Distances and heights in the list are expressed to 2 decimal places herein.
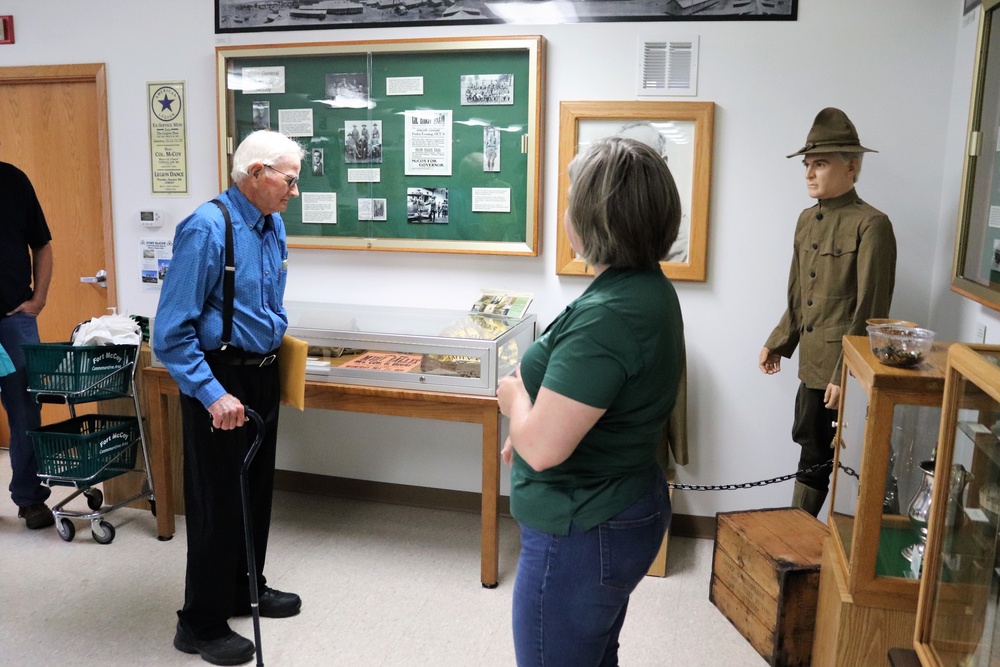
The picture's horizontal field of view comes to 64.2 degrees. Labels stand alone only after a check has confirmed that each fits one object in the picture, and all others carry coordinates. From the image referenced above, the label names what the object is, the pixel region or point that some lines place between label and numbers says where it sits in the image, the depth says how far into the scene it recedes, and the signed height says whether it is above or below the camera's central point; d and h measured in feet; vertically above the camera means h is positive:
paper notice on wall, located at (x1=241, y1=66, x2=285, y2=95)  12.40 +1.80
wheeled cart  10.85 -3.29
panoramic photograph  10.71 +2.71
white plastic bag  11.35 -1.97
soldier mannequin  8.85 -0.75
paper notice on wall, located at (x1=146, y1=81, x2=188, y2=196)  13.03 +0.94
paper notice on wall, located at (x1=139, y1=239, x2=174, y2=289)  13.53 -1.09
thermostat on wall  13.38 -0.41
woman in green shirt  4.54 -1.23
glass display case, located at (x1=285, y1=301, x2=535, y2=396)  10.11 -1.89
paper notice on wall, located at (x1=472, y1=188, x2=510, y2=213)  11.78 +0.04
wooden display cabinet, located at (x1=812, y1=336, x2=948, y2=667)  6.04 -2.27
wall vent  10.89 +1.91
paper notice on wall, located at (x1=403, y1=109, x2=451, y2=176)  11.90 +0.88
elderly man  7.77 -1.53
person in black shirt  11.70 -1.96
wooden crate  8.13 -3.91
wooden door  13.71 +0.41
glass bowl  6.16 -1.01
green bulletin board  11.55 +1.10
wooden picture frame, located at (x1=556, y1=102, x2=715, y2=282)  10.91 +0.94
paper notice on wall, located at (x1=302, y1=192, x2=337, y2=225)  12.59 -0.14
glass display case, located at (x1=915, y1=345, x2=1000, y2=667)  4.07 -1.69
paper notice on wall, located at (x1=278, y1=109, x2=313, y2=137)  12.44 +1.17
